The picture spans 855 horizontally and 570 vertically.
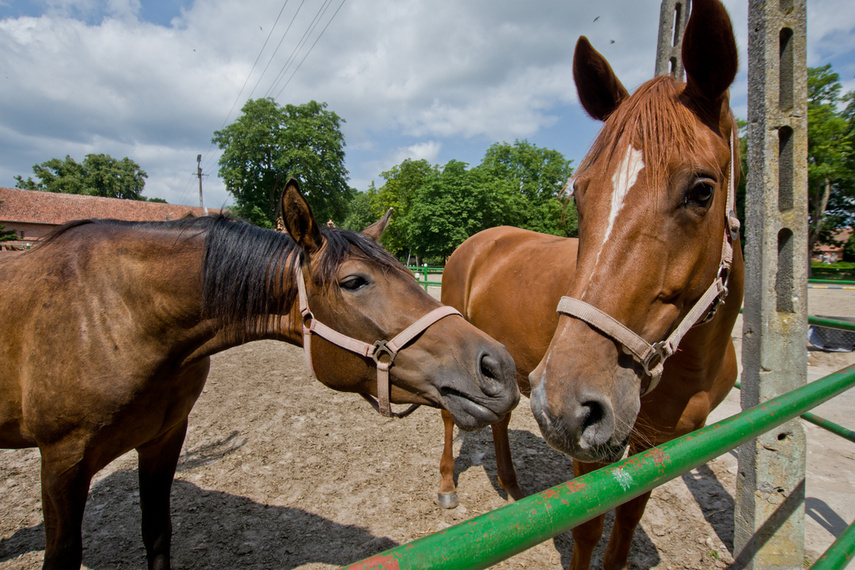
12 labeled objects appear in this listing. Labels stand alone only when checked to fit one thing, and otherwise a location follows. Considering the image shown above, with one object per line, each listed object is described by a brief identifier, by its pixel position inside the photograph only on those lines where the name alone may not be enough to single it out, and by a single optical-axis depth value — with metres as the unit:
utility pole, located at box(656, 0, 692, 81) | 3.09
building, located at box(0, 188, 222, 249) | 34.97
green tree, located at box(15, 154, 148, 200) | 46.03
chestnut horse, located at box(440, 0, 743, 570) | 1.14
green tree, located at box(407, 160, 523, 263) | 32.19
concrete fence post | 2.02
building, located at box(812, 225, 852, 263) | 30.95
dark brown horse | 1.72
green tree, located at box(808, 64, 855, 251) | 19.64
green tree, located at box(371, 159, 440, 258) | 38.98
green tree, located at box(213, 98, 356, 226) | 31.45
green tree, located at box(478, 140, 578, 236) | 36.41
